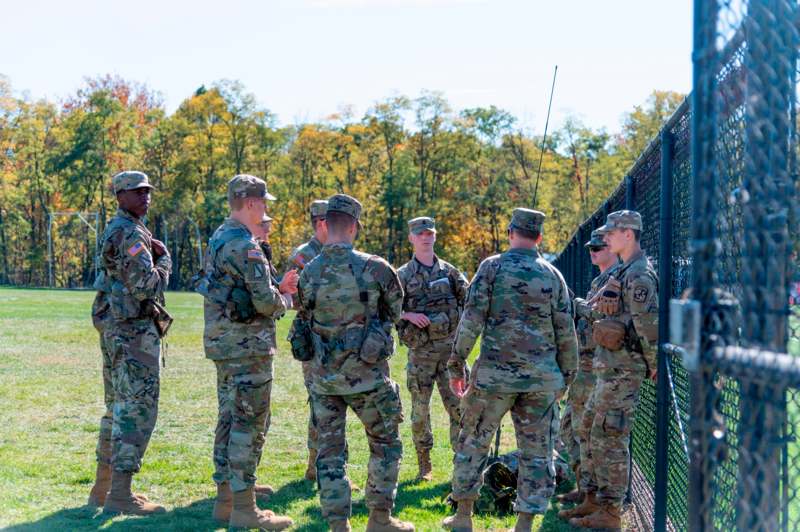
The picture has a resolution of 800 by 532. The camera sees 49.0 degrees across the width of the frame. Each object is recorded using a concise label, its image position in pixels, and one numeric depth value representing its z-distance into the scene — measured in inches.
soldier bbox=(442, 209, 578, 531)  219.1
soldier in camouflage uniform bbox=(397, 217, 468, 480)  309.6
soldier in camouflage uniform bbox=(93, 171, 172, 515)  251.8
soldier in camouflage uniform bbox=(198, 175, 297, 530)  235.5
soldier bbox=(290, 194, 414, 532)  218.7
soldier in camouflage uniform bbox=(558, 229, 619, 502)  270.1
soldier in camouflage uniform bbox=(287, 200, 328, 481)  291.0
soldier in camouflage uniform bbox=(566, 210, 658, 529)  231.9
